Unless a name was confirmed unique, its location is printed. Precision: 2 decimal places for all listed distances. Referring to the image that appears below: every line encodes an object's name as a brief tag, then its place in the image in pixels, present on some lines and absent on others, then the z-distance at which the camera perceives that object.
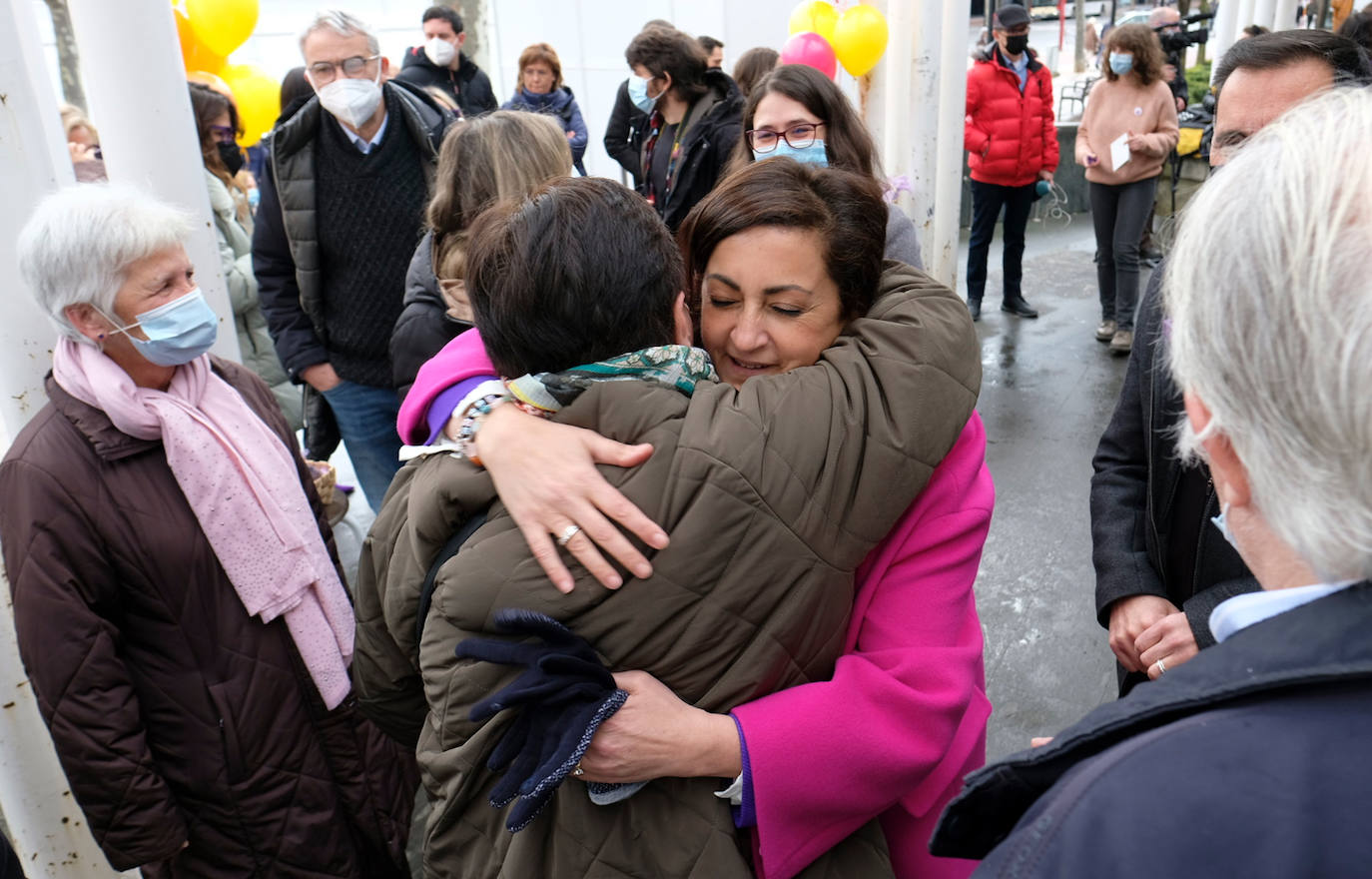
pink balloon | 5.69
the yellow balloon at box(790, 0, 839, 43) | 6.00
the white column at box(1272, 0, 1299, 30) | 8.05
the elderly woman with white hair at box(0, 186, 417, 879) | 1.89
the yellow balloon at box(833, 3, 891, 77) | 5.47
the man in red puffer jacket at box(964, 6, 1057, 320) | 6.77
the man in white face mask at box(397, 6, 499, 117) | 6.83
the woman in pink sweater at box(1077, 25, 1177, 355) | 5.89
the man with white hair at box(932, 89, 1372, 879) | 0.68
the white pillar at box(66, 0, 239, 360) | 2.46
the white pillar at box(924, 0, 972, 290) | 5.43
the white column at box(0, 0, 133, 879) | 1.96
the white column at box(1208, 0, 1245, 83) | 8.83
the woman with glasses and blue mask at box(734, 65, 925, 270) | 2.80
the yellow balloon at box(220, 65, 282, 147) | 6.00
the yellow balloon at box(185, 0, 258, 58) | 4.79
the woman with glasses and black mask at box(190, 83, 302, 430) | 4.04
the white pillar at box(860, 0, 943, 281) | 5.07
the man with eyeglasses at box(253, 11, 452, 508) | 3.33
